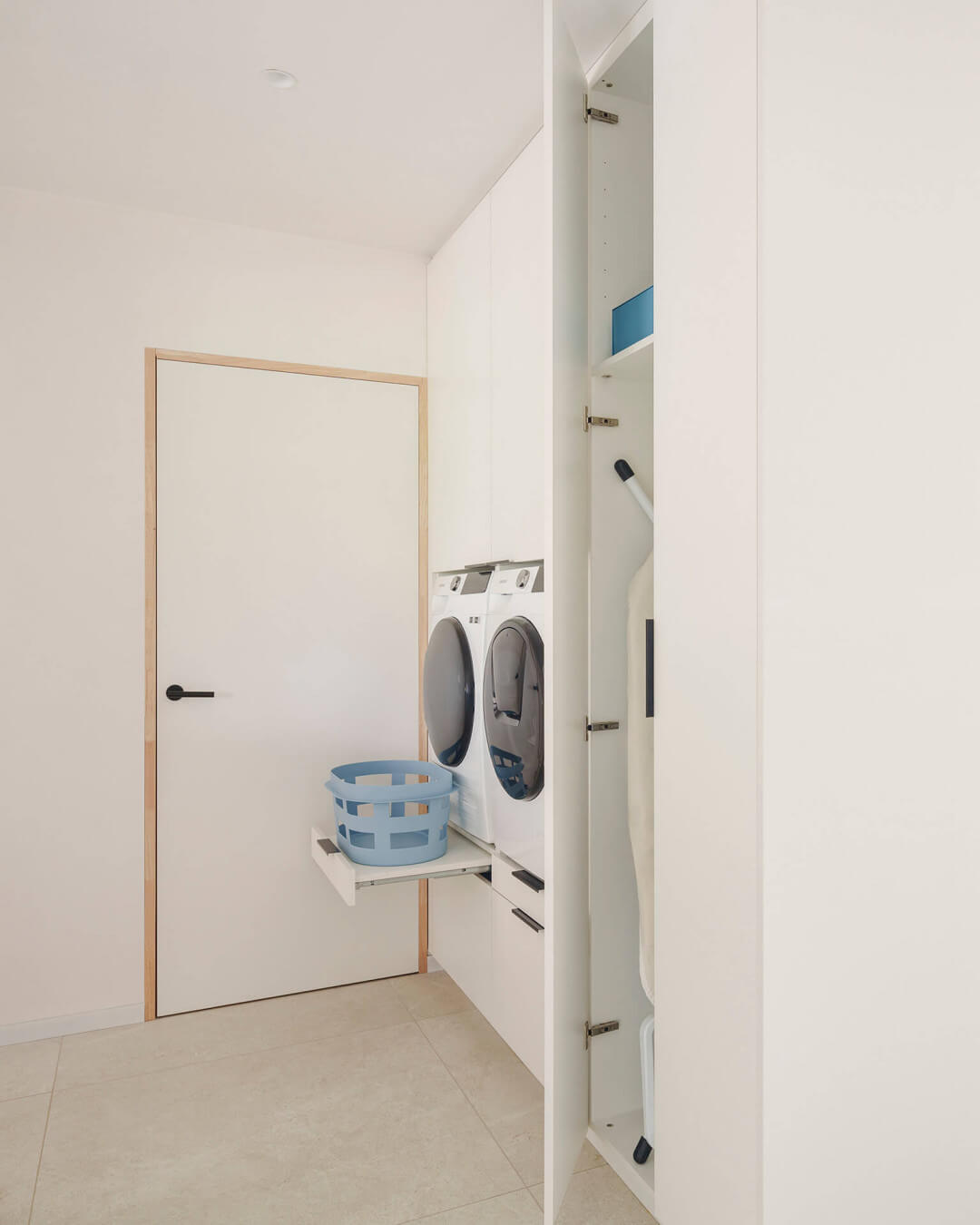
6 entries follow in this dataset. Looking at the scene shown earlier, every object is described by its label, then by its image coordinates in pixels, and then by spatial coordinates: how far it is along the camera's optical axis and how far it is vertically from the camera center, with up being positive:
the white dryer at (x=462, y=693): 2.59 -0.26
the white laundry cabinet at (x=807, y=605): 1.28 +0.00
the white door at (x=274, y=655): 2.86 -0.16
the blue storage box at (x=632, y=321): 1.74 +0.58
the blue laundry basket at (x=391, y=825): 2.52 -0.63
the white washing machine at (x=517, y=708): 2.17 -0.26
